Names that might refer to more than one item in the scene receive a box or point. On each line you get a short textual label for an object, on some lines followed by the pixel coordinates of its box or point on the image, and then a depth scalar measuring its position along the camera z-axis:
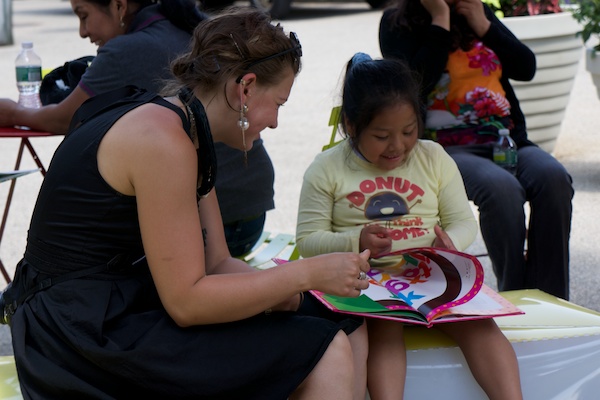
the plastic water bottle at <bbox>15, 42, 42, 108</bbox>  3.73
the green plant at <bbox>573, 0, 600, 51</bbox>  5.34
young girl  2.56
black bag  3.49
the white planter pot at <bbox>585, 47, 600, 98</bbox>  5.53
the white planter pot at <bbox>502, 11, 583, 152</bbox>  5.28
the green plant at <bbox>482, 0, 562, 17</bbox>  5.31
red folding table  3.26
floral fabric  3.26
